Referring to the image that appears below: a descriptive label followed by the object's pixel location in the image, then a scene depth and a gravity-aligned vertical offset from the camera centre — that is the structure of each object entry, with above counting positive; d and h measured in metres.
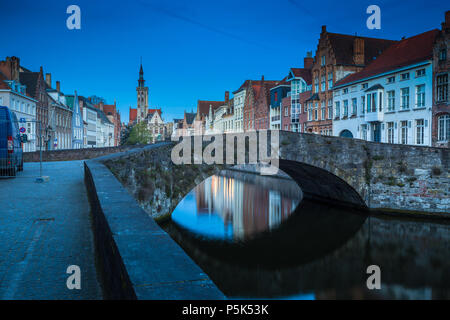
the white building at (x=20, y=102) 34.19 +5.07
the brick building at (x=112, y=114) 98.22 +10.61
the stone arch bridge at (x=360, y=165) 14.59 -0.46
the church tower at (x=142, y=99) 114.39 +16.65
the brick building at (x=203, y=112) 79.94 +9.27
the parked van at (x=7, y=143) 11.59 +0.35
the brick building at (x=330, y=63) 31.56 +7.69
